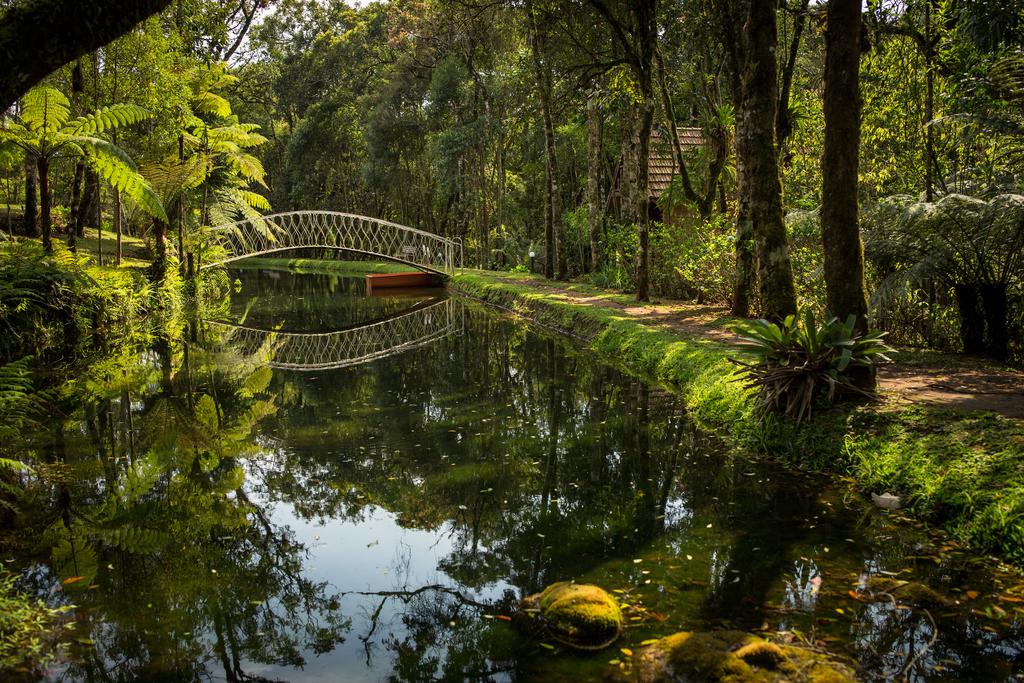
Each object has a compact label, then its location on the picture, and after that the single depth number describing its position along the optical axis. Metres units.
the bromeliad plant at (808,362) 7.14
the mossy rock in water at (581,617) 4.28
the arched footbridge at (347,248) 25.44
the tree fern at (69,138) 13.20
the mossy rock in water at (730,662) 3.71
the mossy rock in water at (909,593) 4.56
